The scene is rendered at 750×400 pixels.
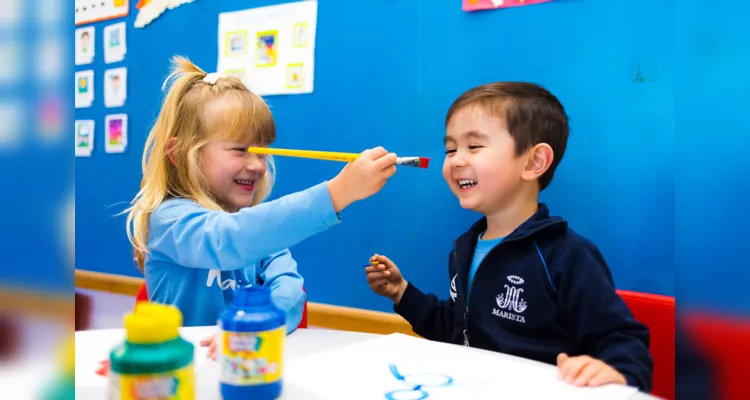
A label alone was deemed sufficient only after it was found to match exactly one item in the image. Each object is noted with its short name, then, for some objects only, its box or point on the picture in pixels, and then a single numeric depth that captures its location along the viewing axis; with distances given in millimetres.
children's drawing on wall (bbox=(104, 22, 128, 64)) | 1785
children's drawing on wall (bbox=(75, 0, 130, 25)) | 1776
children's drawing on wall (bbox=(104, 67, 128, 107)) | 1793
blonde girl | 724
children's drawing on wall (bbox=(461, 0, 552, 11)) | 1139
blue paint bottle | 481
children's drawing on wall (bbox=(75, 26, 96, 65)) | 1861
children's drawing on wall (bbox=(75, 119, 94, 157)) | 1870
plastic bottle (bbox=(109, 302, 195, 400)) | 362
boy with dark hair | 848
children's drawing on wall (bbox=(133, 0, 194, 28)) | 1674
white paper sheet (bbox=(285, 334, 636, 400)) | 553
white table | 533
